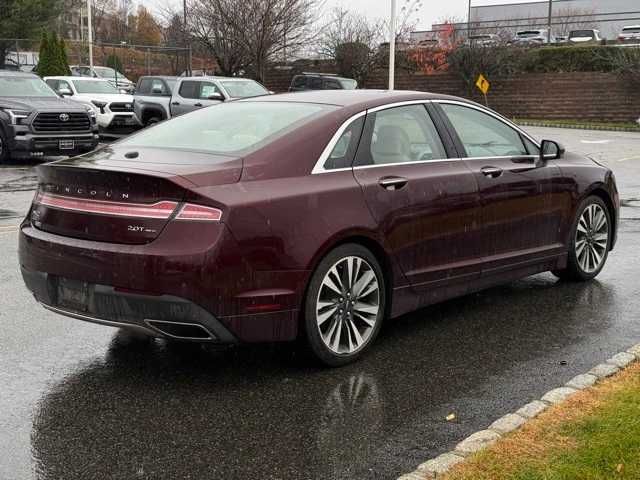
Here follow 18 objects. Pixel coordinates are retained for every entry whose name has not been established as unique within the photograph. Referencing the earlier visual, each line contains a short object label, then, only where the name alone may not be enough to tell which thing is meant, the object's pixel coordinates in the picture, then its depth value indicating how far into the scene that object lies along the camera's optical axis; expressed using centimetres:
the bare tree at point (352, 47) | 4369
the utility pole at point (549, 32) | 4937
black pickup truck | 1591
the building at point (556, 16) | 4850
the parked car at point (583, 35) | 4853
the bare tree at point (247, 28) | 3747
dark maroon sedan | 427
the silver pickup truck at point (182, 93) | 2197
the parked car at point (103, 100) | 2261
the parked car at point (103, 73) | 3695
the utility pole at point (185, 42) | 3692
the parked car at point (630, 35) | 4096
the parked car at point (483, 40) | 4072
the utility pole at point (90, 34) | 3778
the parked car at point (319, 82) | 3011
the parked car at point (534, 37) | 4441
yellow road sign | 3719
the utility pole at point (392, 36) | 2999
